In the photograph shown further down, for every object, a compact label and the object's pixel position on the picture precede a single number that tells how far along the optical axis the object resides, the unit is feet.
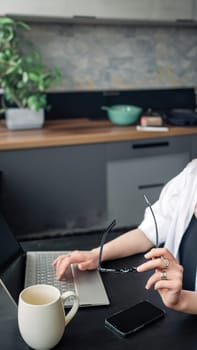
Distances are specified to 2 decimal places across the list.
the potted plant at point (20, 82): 9.09
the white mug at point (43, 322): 2.80
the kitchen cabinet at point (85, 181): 8.84
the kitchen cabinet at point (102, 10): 9.02
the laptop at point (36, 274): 3.43
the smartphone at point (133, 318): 3.11
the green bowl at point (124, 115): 9.87
